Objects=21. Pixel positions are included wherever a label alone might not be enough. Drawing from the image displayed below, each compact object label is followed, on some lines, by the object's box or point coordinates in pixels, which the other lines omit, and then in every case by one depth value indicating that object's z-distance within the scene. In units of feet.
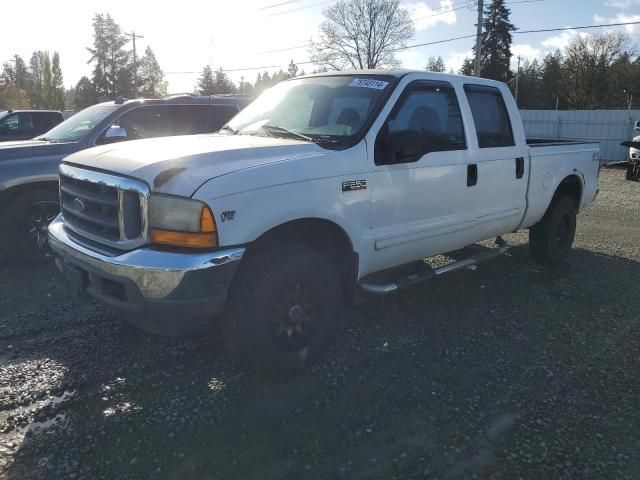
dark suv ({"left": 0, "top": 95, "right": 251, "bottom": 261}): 18.47
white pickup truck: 9.57
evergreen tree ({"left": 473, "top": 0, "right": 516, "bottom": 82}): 205.87
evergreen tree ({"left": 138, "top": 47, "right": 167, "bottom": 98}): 197.26
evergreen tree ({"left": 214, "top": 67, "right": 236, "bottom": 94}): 215.35
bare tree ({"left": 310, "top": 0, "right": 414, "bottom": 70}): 159.53
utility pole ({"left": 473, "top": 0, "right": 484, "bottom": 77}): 89.81
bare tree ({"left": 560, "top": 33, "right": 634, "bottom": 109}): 173.88
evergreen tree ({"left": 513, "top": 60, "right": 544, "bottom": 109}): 214.69
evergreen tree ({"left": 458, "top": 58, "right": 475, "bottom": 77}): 205.71
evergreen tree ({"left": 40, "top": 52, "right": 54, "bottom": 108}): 233.35
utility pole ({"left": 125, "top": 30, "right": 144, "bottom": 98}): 176.39
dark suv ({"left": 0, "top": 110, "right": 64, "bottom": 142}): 40.95
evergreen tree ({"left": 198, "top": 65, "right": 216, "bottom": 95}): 214.69
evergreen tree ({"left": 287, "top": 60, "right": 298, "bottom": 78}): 233.51
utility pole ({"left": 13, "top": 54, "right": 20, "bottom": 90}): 269.85
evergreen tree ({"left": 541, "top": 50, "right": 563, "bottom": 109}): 207.23
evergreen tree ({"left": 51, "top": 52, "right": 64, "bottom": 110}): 235.81
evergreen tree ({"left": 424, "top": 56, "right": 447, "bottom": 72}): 275.02
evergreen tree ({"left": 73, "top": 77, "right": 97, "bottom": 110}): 208.95
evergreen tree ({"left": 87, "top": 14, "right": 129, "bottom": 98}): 208.95
